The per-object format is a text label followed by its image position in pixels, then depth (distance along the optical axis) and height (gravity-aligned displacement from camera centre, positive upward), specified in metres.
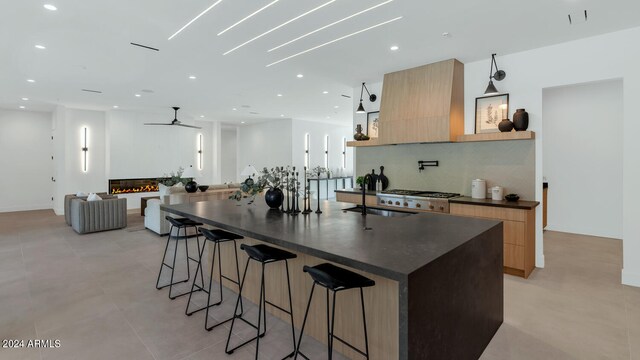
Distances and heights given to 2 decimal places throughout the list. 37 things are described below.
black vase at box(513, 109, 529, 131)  4.00 +0.76
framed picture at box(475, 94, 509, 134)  4.29 +0.95
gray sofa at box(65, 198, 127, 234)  5.97 -0.73
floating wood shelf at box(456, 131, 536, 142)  3.93 +0.56
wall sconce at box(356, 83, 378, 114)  5.55 +1.46
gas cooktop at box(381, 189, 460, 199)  4.46 -0.23
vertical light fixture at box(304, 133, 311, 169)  10.90 +1.11
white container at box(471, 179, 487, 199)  4.36 -0.15
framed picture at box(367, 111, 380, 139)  5.61 +1.00
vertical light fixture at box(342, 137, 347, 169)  12.38 +0.99
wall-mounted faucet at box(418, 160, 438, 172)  4.99 +0.25
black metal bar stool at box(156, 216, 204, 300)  3.37 -0.51
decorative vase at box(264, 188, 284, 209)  3.27 -0.20
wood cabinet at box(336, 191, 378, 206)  5.10 -0.34
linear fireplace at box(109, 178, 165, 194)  8.82 -0.21
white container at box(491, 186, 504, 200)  4.18 -0.19
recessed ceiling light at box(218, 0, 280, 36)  2.90 +1.65
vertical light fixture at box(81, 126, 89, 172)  8.66 +0.79
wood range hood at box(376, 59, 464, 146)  4.29 +1.09
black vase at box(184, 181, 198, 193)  6.21 -0.17
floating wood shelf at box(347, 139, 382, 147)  5.21 +0.62
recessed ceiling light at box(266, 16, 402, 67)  3.24 +1.66
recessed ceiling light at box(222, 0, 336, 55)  2.94 +1.66
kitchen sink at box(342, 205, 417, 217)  3.35 -0.37
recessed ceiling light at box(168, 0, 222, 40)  2.90 +1.65
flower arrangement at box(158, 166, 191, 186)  6.66 -0.06
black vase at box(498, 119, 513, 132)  4.05 +0.70
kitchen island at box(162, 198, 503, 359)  1.57 -0.55
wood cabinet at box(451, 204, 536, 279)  3.70 -0.69
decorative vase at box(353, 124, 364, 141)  5.49 +0.80
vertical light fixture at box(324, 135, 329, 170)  11.58 +1.01
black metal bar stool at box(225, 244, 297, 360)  2.25 -0.57
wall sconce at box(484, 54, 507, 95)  4.10 +1.42
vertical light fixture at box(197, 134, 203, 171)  10.70 +0.91
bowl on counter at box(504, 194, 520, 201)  4.07 -0.24
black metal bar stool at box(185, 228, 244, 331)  2.81 -0.56
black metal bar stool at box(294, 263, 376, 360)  1.76 -0.59
